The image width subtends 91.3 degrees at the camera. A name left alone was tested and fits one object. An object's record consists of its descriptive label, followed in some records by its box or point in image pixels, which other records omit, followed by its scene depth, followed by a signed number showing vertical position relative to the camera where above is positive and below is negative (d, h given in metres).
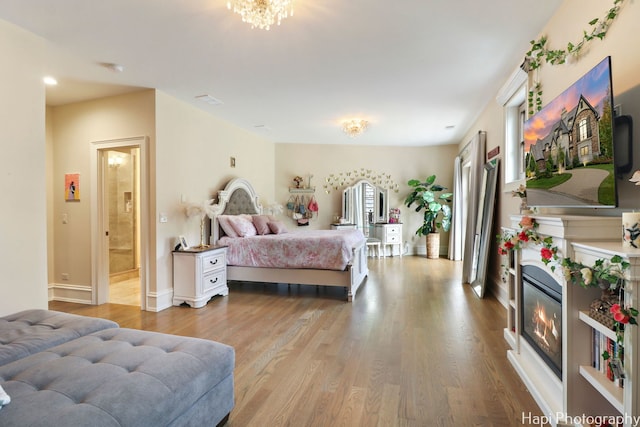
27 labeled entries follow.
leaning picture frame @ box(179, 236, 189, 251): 3.99 -0.39
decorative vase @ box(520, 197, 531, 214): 2.53 +0.03
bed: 4.13 -0.59
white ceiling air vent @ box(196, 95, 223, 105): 4.05 +1.50
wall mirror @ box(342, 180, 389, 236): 7.47 +0.16
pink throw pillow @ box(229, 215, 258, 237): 4.69 -0.22
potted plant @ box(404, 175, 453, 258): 7.07 +0.07
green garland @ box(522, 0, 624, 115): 1.77 +1.10
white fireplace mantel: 1.55 -0.58
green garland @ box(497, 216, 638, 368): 1.18 -0.27
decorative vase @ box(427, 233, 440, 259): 7.10 -0.78
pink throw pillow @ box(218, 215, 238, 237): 4.69 -0.21
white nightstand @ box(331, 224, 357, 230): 7.15 -0.35
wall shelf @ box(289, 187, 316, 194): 7.46 +0.51
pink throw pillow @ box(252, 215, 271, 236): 5.13 -0.21
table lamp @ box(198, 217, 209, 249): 4.23 -0.35
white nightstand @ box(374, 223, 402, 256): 7.27 -0.56
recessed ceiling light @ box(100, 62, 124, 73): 3.08 +1.47
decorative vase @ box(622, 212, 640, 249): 1.27 -0.09
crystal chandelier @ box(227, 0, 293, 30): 2.04 +1.34
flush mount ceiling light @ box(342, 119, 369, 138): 5.09 +1.39
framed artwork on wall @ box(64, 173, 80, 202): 4.15 +0.36
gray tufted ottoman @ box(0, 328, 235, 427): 1.09 -0.68
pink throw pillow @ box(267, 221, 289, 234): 5.27 -0.26
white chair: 7.22 -0.83
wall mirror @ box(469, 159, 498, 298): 3.97 -0.20
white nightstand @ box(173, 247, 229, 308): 3.84 -0.81
